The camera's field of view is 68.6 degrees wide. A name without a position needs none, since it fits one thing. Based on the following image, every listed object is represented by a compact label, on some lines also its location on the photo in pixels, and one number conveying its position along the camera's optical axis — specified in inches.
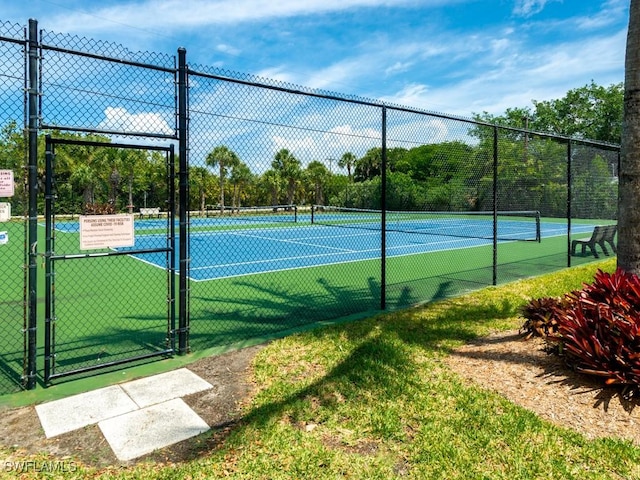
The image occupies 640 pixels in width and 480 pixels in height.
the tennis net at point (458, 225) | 770.1
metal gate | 162.2
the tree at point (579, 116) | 1681.8
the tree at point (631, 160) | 209.9
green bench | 501.4
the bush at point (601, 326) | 154.0
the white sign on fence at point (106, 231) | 161.6
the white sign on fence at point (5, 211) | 144.0
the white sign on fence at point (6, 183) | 145.1
